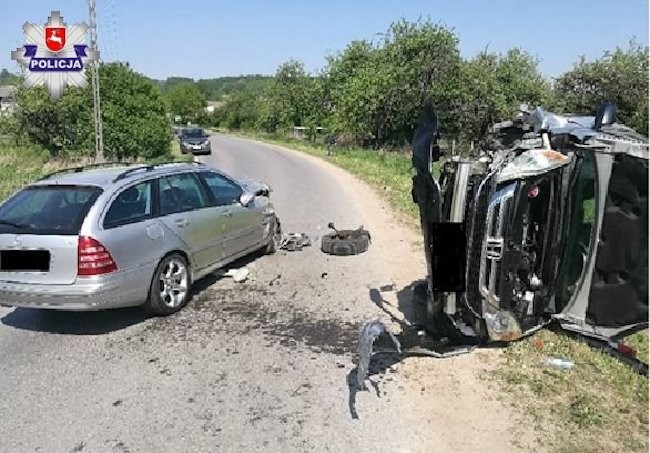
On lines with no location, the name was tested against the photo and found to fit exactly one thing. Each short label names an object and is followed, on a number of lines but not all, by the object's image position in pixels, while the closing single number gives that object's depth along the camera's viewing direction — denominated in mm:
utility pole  17219
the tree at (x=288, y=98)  53344
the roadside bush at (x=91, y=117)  24516
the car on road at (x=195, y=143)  35219
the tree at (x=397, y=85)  34156
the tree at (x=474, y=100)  33000
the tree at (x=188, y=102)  111812
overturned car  4598
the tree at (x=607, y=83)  38719
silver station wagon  5602
